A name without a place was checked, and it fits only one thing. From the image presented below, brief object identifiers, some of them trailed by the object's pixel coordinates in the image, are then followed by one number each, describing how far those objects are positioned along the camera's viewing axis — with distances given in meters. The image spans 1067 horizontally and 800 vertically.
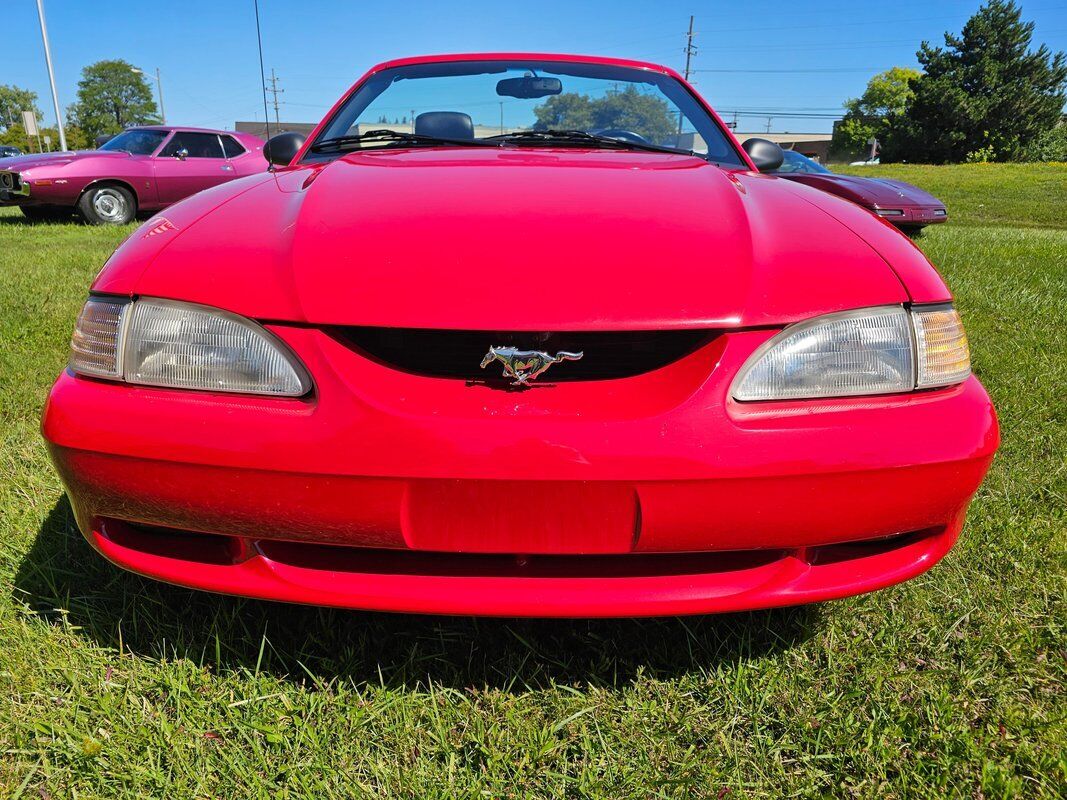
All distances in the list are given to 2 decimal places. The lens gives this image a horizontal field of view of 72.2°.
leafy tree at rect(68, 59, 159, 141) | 80.00
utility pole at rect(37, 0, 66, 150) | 23.41
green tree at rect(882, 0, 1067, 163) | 35.47
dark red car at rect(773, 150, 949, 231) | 8.61
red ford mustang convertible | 1.19
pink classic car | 8.73
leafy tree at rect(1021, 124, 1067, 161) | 34.91
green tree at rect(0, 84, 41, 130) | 80.88
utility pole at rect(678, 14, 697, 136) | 55.87
